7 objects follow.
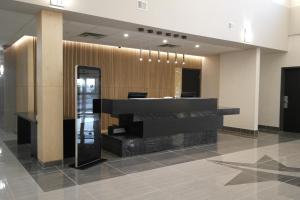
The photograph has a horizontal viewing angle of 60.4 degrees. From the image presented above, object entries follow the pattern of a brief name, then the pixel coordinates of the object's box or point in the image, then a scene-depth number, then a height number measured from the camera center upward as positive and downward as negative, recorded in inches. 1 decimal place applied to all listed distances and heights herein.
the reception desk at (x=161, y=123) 231.8 -31.1
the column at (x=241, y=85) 345.1 +11.2
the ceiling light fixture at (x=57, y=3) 183.5 +63.7
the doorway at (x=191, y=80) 453.5 +22.5
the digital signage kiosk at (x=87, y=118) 195.3 -20.3
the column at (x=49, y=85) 192.7 +5.0
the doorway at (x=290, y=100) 373.1 -9.1
